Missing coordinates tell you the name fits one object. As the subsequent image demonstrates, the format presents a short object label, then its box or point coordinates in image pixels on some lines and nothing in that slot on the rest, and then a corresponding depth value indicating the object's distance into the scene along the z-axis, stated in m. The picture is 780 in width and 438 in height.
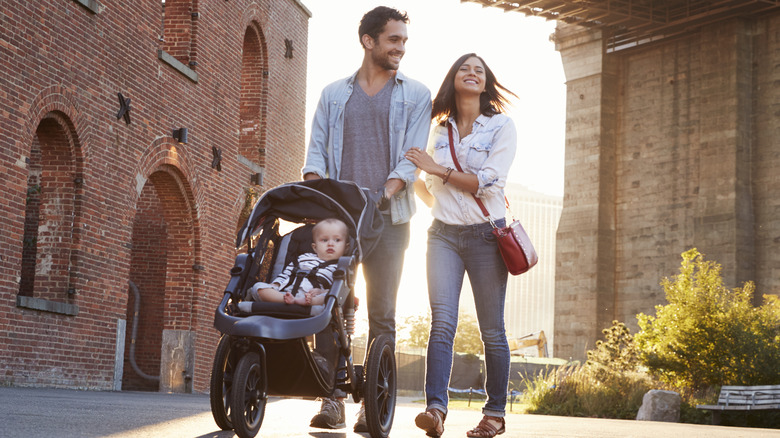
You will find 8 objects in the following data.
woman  5.81
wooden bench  15.92
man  5.95
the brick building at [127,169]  11.92
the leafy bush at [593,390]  17.39
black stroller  4.95
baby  5.15
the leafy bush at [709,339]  18.28
